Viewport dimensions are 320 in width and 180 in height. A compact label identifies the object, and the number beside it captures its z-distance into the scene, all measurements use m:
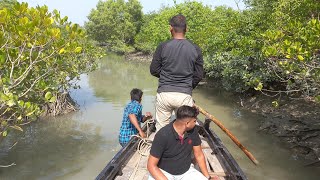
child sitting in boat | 4.27
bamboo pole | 4.74
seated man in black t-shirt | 2.71
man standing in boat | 3.38
